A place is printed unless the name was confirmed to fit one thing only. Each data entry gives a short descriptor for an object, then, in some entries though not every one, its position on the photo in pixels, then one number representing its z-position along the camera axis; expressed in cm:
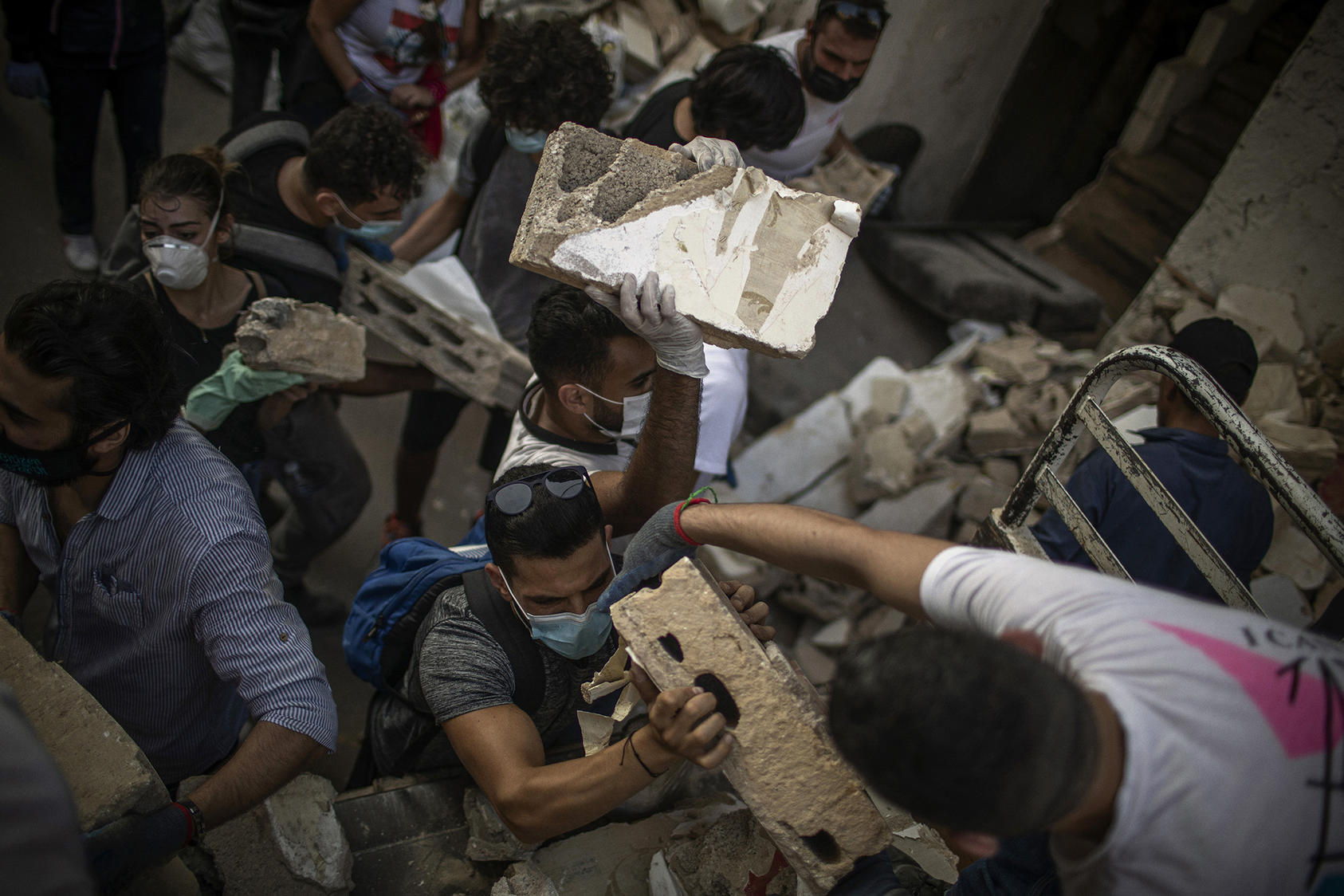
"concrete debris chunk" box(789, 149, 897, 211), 475
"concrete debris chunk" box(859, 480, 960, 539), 406
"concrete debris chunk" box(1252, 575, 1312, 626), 346
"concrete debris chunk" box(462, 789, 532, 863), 194
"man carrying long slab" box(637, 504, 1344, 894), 107
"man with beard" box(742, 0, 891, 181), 338
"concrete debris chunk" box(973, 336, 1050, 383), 462
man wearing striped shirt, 164
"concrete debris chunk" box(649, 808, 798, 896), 174
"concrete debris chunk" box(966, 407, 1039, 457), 433
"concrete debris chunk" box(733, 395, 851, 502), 427
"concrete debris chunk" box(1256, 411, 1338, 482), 356
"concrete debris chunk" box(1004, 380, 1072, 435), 434
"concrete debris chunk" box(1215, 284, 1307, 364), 389
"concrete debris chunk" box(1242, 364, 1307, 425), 377
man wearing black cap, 254
